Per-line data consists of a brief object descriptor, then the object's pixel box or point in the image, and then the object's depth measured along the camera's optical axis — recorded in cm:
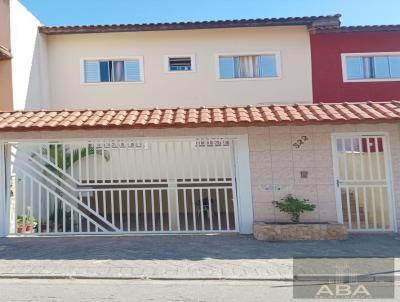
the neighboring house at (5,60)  1141
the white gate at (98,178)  908
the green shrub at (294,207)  845
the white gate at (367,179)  899
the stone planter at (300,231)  820
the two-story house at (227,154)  855
